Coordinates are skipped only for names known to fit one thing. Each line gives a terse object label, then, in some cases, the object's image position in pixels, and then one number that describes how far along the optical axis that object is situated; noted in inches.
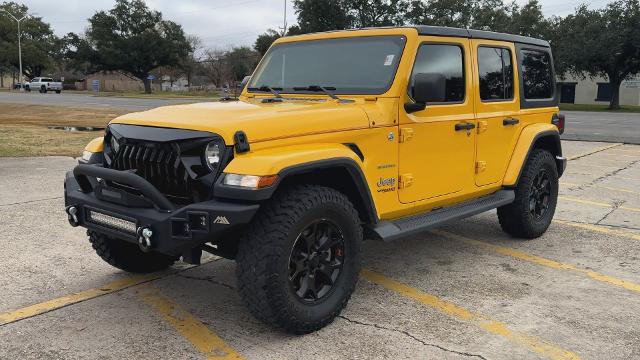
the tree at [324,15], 2241.6
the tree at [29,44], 3038.9
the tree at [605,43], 1447.7
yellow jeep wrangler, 128.6
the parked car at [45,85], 2309.3
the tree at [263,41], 2561.5
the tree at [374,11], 2301.6
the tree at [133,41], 2709.2
